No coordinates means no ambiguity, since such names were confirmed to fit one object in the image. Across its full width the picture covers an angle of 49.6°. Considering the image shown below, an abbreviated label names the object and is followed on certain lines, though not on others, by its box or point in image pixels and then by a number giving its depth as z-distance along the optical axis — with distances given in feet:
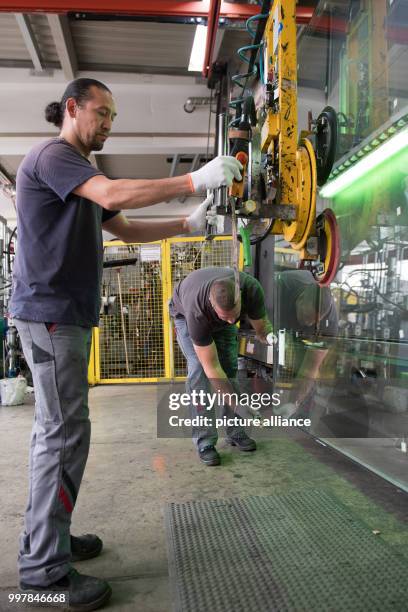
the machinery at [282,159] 7.22
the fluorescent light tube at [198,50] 14.32
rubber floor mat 4.59
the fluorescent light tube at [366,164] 6.83
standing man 4.65
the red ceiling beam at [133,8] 11.84
